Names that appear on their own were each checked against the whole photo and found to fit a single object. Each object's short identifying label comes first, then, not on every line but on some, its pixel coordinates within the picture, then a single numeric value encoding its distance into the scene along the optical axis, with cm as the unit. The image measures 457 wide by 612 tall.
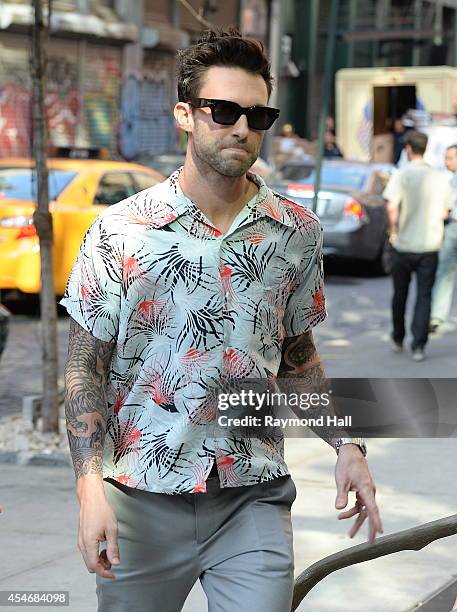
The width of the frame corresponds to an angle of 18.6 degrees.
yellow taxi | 1330
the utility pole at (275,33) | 3794
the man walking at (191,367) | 299
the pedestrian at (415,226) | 1142
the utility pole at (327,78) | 1330
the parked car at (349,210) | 1750
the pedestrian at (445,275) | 1283
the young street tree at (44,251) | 793
